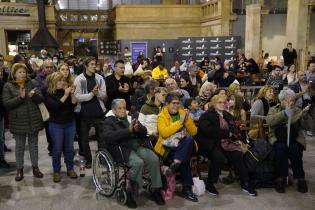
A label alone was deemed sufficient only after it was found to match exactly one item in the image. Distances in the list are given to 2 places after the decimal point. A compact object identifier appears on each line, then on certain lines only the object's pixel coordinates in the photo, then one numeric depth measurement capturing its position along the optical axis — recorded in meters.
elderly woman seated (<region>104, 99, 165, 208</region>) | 3.87
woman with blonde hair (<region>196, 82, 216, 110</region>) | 5.94
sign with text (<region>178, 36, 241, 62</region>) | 14.45
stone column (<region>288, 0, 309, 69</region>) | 12.24
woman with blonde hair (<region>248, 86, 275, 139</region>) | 4.92
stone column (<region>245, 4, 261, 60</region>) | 14.43
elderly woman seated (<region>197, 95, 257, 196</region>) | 4.34
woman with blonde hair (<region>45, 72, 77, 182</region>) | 4.52
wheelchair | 3.90
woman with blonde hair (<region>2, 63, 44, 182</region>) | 4.60
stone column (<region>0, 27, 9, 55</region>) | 16.12
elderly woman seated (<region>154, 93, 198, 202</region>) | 4.10
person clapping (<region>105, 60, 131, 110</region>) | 5.41
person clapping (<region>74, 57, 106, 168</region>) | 4.94
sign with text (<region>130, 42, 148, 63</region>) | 16.23
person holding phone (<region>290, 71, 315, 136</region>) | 6.55
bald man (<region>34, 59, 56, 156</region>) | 5.71
